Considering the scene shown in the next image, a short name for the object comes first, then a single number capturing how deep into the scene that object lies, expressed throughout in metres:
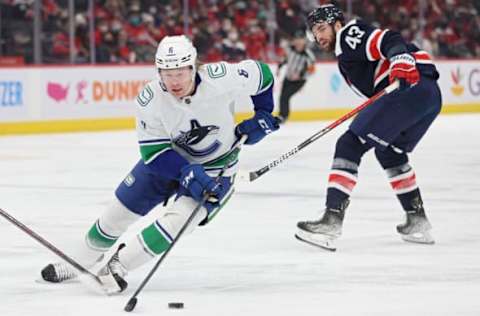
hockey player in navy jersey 9.52
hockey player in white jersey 7.41
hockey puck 7.11
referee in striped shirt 24.68
